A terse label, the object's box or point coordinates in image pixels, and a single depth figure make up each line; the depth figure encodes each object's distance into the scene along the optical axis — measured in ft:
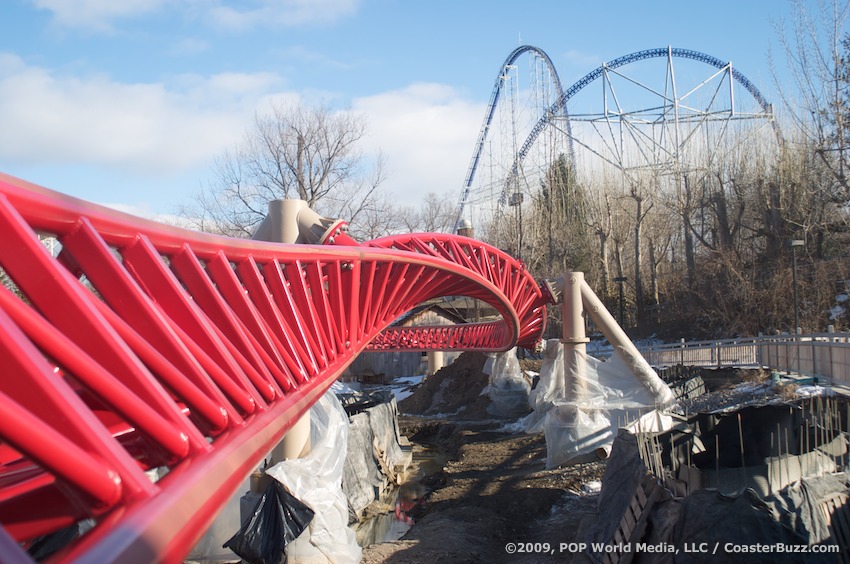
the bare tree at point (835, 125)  86.53
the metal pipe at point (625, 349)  52.95
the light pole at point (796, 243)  66.16
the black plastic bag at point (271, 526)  28.96
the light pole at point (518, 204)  112.98
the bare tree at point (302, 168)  116.37
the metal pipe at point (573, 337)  54.60
